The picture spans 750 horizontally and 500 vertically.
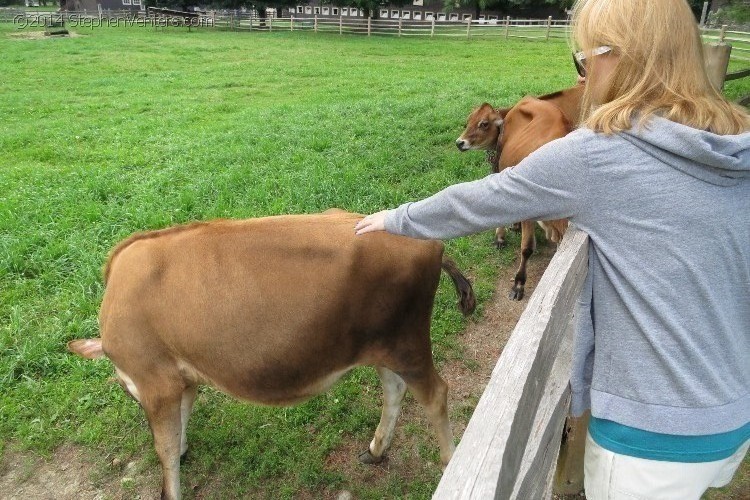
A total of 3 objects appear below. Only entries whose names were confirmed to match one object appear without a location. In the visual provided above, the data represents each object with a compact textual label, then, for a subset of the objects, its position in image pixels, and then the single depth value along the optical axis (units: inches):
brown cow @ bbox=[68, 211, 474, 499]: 110.4
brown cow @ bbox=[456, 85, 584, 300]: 213.0
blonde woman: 62.2
